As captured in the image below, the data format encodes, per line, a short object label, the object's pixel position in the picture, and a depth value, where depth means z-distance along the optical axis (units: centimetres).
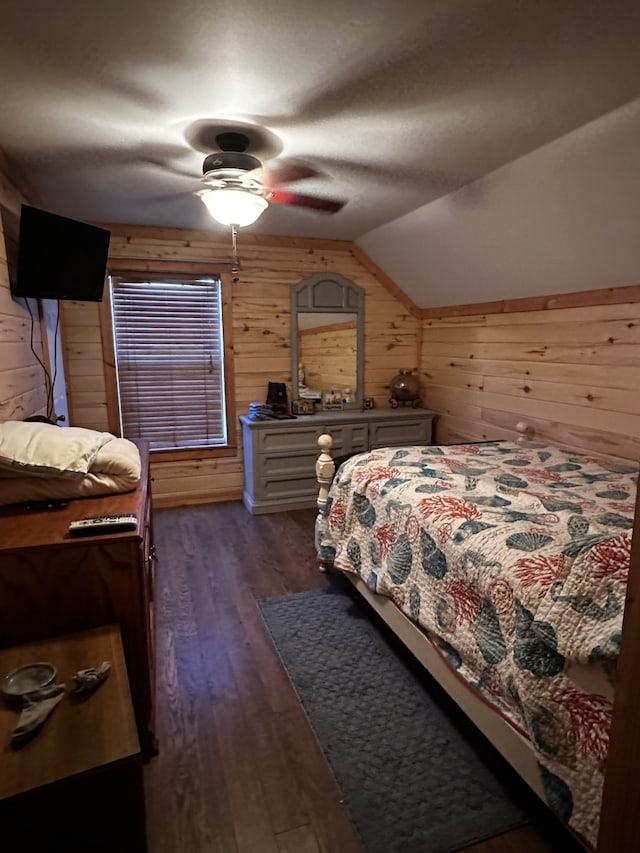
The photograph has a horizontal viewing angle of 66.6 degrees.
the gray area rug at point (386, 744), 147
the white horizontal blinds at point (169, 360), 397
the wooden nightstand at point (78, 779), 104
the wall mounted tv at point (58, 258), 233
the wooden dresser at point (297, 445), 402
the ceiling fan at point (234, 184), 215
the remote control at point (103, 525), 148
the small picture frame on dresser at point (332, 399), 455
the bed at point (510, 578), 120
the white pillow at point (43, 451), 166
